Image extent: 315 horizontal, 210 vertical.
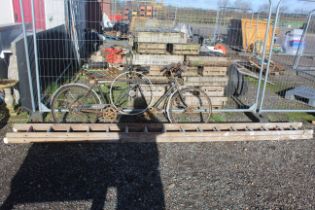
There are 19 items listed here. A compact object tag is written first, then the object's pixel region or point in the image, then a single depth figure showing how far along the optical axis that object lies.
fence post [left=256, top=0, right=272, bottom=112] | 5.38
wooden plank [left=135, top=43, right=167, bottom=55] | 5.60
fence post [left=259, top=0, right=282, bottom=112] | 5.44
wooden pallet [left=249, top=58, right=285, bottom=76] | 10.15
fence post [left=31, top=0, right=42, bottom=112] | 4.81
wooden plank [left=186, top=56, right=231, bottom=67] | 5.77
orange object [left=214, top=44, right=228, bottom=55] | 9.87
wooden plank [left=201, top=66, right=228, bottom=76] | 5.89
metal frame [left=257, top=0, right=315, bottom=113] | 5.46
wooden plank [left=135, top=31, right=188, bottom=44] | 5.63
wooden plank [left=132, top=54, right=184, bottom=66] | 5.66
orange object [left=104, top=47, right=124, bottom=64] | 7.94
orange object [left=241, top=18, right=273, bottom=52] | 13.82
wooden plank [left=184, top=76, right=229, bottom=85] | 5.88
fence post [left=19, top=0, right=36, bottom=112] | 4.82
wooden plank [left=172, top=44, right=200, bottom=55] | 5.70
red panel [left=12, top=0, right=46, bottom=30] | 10.24
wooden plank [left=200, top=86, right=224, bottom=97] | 6.04
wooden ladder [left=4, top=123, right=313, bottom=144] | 4.58
